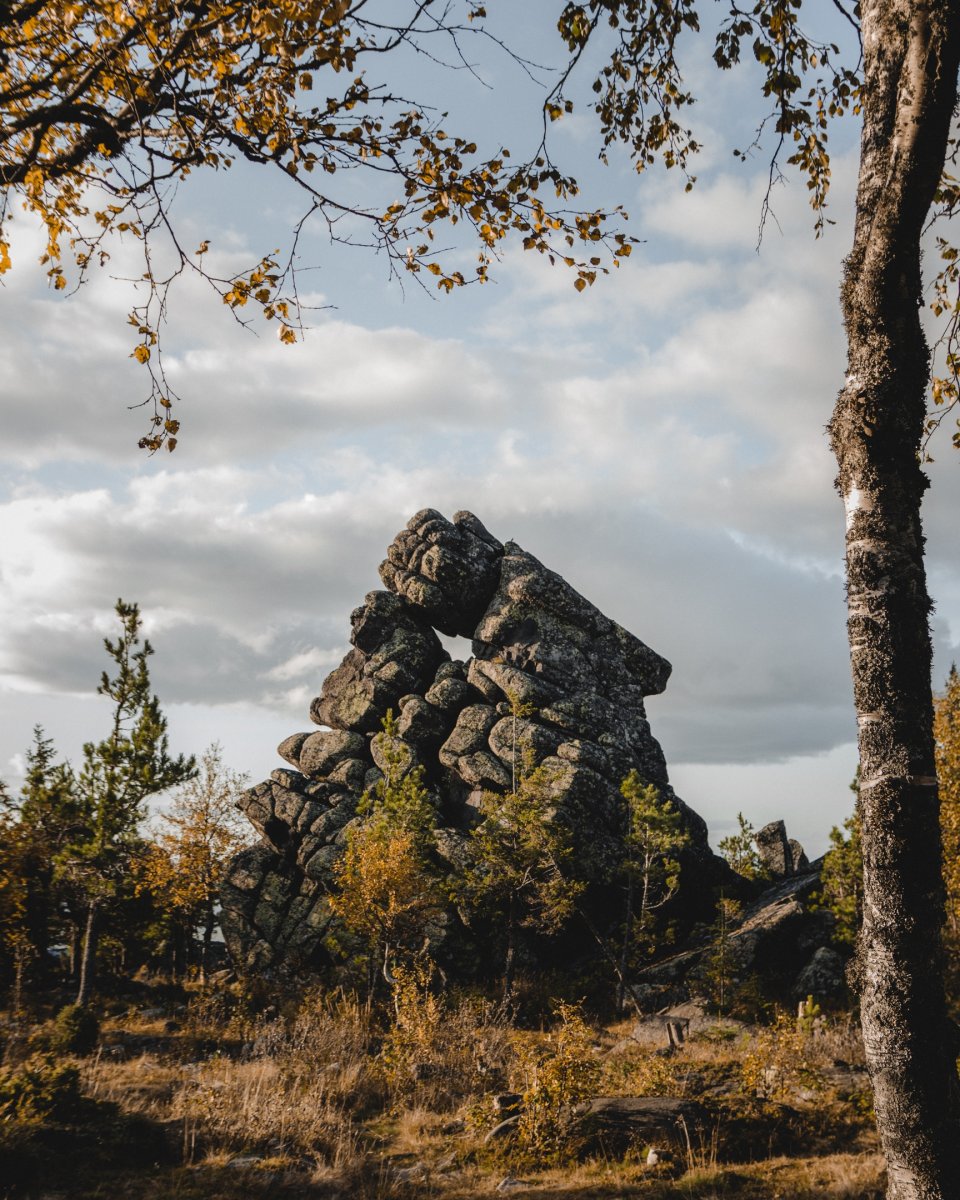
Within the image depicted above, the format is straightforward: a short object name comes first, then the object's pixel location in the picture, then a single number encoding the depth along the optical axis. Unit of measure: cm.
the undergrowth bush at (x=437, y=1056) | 1593
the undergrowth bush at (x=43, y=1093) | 1149
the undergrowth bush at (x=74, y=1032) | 2239
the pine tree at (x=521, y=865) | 2902
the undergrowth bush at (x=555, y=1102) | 1130
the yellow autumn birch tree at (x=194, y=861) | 3448
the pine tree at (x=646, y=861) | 2930
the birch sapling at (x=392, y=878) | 2702
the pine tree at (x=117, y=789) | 3142
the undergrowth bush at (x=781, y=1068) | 1289
